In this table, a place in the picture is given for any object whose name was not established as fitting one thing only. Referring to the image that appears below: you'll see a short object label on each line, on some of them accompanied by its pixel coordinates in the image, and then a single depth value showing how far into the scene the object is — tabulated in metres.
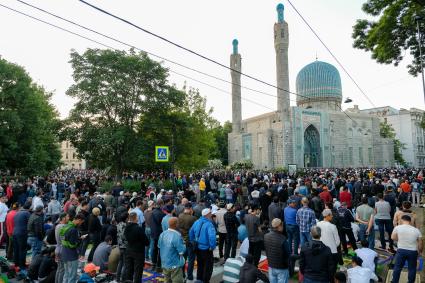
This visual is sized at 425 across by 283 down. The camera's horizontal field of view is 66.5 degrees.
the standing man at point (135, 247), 6.02
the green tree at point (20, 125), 24.52
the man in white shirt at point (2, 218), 9.16
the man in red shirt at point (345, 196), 11.14
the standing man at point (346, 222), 8.08
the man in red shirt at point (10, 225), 8.20
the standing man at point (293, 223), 8.23
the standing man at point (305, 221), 7.66
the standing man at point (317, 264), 4.62
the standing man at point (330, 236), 6.25
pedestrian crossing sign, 14.55
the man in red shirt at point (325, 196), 10.68
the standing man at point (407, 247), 5.84
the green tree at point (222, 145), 64.28
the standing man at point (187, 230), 6.88
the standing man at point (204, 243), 6.31
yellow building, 80.49
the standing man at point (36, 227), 7.73
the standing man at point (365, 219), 8.23
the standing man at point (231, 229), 7.91
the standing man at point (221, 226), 8.05
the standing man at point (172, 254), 5.68
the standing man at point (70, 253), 5.99
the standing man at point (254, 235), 6.95
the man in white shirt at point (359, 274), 4.72
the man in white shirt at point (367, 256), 5.59
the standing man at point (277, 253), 5.33
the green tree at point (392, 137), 62.09
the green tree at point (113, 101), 18.72
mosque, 45.91
